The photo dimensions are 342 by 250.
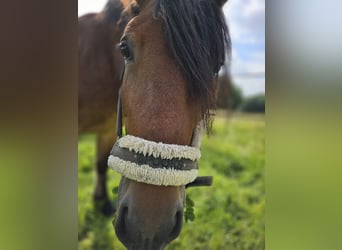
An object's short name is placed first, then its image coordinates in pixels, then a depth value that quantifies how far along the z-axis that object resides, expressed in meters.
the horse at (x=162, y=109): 0.99
